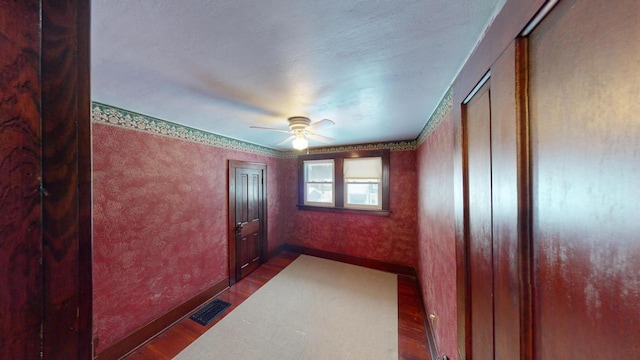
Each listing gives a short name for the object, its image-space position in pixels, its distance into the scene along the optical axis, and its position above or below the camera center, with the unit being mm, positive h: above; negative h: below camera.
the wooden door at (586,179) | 271 -1
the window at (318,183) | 3996 -35
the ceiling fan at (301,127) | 1975 +557
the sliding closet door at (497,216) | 456 -104
